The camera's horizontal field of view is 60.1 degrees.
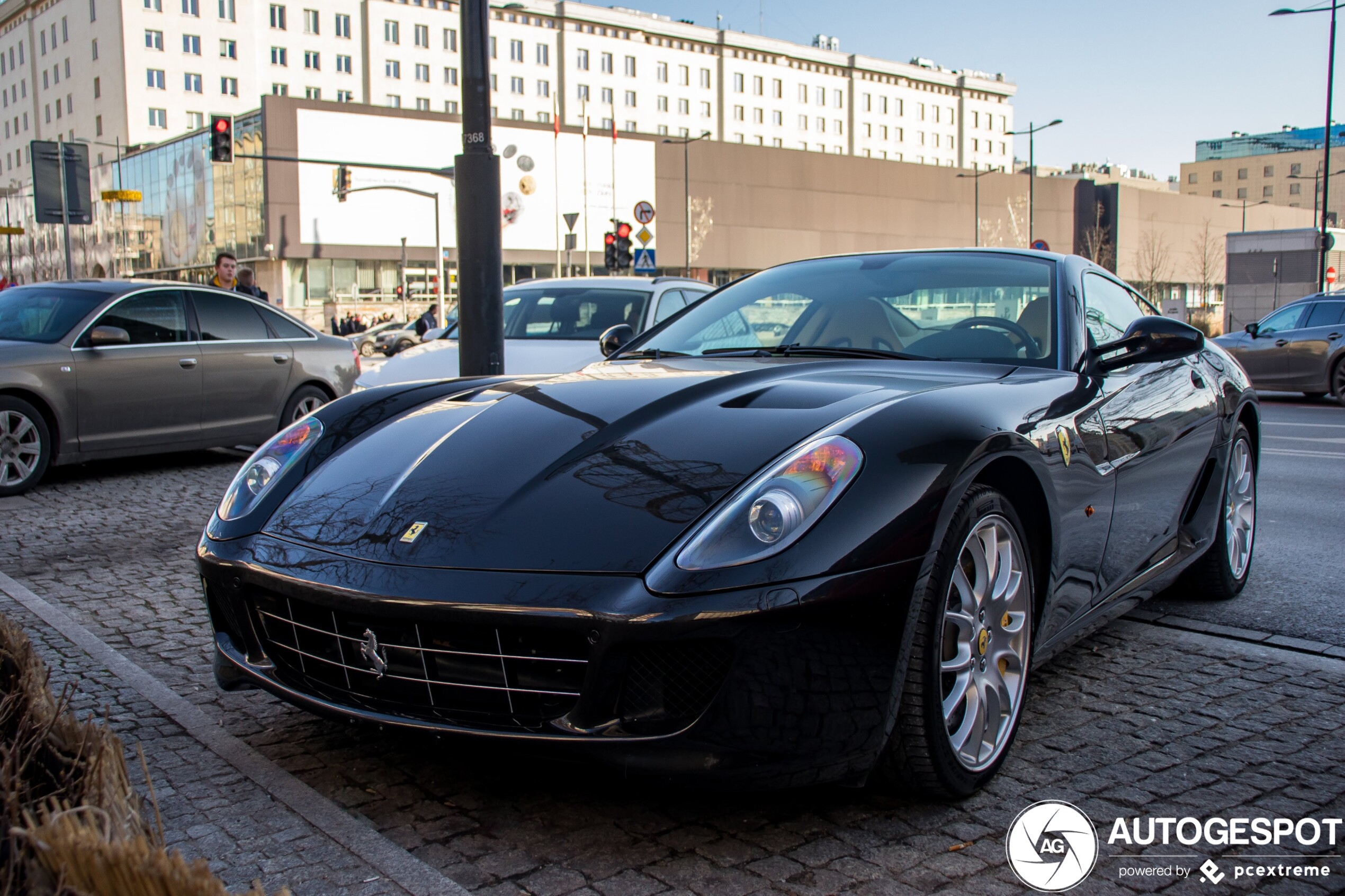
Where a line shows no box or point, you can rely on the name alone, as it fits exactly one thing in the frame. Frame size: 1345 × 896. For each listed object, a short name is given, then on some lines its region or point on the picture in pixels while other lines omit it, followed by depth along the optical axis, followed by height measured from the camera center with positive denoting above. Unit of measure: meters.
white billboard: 54.16 +6.87
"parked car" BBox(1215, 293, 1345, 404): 16.64 -0.53
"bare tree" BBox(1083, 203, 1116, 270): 83.06 +4.97
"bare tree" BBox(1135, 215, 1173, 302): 86.81 +4.11
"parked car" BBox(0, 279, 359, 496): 8.15 -0.41
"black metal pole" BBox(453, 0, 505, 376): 6.80 +0.52
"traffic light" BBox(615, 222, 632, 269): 23.56 +1.43
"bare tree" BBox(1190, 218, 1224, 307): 89.31 +4.49
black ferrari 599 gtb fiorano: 2.34 -0.51
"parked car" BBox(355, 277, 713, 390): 9.25 -0.05
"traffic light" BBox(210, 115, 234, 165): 25.41 +3.94
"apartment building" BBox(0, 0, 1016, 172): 73.44 +18.21
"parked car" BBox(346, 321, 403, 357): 42.11 -0.83
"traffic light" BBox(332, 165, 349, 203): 36.50 +4.24
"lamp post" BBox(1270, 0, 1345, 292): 27.17 +4.01
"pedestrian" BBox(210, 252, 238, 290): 12.35 +0.50
